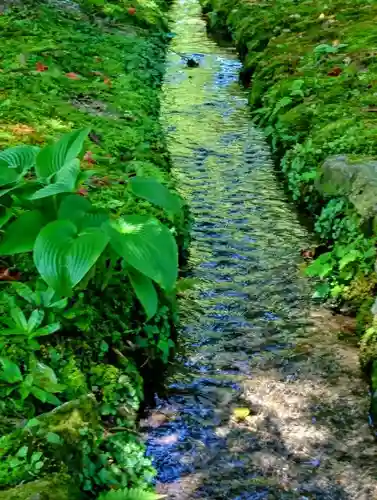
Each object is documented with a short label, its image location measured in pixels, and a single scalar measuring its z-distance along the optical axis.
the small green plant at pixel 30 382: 3.86
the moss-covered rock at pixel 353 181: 6.65
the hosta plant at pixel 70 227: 3.94
